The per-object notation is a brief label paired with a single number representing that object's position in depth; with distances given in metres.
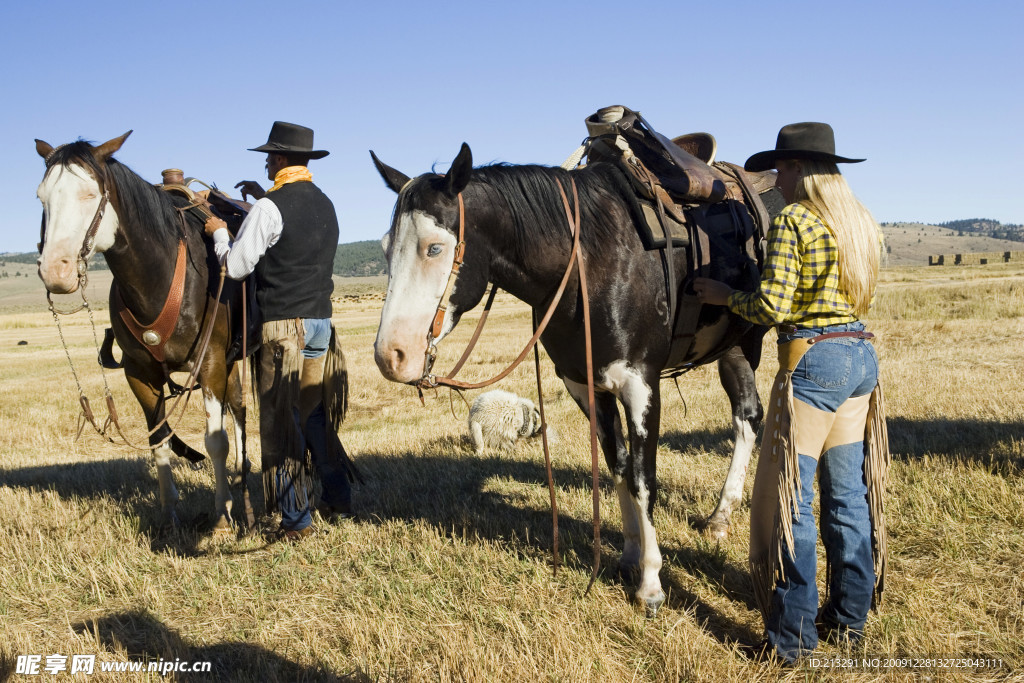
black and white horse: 3.22
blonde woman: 3.08
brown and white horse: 4.37
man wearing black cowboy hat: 4.70
